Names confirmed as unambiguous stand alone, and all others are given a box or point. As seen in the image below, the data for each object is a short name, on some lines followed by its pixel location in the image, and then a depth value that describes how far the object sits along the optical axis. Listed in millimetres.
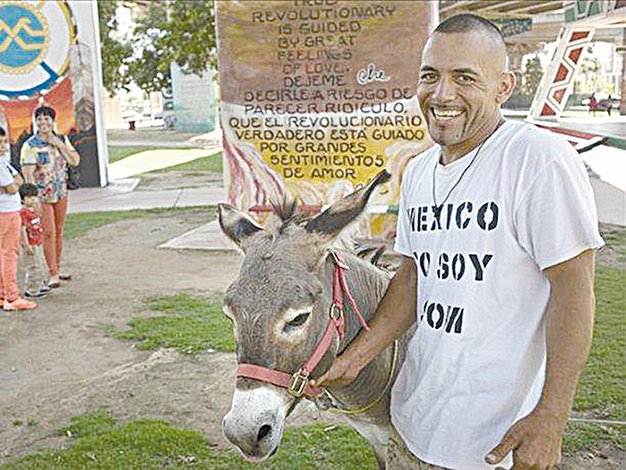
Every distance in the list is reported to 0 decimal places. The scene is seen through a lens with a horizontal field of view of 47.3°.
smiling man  1785
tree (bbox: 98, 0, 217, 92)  14992
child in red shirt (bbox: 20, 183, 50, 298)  8008
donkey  2041
